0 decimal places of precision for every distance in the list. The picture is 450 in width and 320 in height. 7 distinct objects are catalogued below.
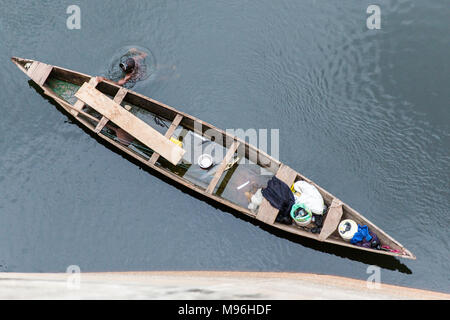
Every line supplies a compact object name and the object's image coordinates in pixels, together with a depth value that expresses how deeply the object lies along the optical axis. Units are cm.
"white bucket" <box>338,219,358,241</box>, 1299
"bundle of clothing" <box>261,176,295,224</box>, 1334
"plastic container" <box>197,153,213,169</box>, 1431
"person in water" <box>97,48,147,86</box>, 1595
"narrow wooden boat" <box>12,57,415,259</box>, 1353
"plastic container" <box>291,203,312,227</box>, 1322
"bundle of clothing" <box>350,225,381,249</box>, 1290
